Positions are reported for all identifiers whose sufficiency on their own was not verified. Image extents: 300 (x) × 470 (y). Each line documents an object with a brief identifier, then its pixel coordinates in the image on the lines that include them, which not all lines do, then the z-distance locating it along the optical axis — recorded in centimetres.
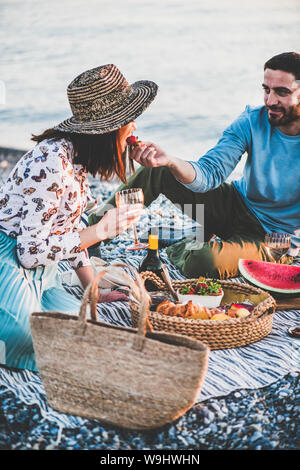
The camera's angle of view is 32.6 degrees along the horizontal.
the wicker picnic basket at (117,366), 208
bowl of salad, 330
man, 402
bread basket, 291
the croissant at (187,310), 306
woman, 277
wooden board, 367
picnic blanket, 261
